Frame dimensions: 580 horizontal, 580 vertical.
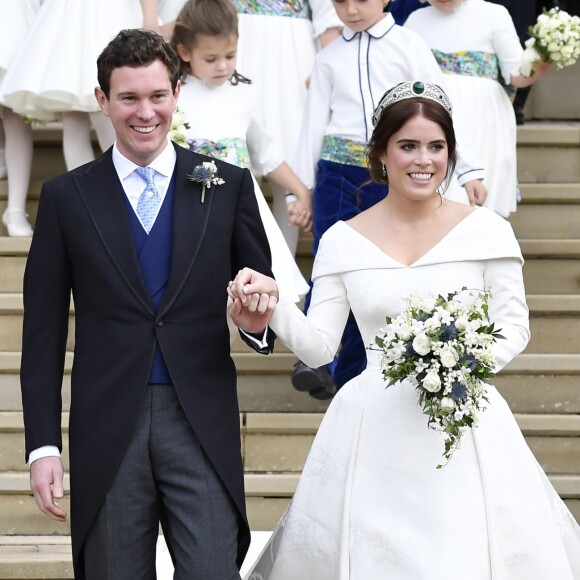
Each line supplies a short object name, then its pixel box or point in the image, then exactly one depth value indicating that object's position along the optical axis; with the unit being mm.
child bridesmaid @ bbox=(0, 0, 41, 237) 14828
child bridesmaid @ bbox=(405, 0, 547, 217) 14195
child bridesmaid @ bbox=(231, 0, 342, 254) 15070
